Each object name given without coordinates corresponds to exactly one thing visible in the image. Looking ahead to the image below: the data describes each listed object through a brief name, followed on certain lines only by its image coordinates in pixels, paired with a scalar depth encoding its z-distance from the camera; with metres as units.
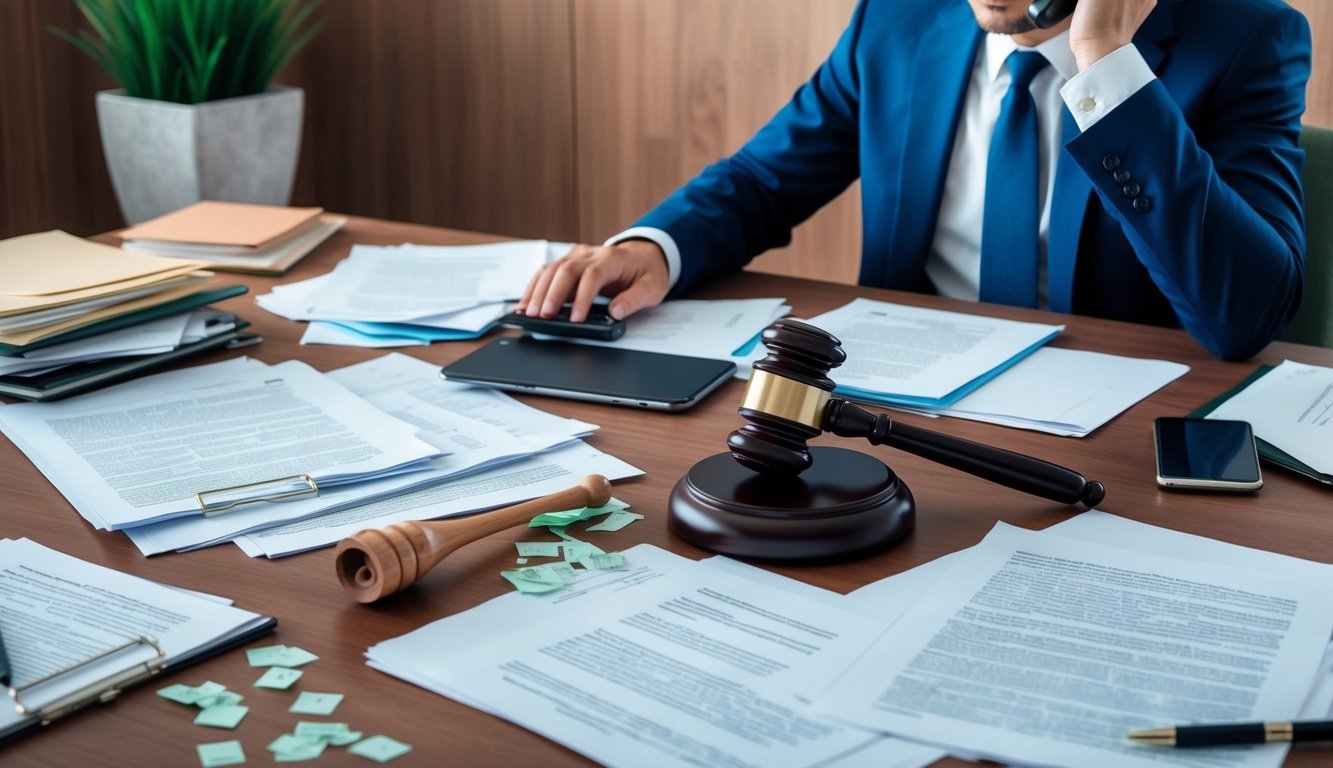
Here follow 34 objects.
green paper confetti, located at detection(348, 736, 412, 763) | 0.65
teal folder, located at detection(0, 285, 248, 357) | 1.24
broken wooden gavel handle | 0.79
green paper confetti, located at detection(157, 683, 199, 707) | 0.70
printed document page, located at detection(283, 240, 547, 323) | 1.48
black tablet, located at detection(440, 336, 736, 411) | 1.19
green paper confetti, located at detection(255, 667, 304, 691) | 0.72
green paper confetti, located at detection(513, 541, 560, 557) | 0.88
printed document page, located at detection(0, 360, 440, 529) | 0.99
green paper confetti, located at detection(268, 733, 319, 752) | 0.66
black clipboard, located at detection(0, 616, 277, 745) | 0.68
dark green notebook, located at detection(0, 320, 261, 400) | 1.20
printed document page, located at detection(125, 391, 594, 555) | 0.91
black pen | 0.64
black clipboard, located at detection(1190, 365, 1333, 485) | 1.00
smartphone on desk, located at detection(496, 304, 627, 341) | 1.36
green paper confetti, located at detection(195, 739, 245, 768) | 0.64
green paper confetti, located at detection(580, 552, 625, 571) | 0.86
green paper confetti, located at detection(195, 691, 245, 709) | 0.69
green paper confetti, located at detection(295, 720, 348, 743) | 0.67
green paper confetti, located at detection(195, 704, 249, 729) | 0.68
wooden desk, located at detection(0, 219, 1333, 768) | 0.67
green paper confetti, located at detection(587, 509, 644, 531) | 0.92
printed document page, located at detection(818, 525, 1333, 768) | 0.66
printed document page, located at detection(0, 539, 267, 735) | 0.73
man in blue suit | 1.32
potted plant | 2.90
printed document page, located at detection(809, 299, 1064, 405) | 1.19
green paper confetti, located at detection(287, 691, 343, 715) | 0.69
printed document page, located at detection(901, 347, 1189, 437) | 1.13
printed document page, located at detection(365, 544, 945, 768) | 0.65
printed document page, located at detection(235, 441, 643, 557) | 0.90
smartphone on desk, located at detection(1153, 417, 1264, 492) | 0.99
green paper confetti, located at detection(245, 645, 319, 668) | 0.74
